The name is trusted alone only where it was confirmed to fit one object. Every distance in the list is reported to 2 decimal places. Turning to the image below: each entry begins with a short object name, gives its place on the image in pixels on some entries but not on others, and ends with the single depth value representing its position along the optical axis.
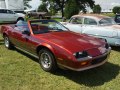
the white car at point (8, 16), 11.92
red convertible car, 2.85
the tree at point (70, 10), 18.83
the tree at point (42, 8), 31.78
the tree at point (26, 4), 42.89
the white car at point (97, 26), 4.59
